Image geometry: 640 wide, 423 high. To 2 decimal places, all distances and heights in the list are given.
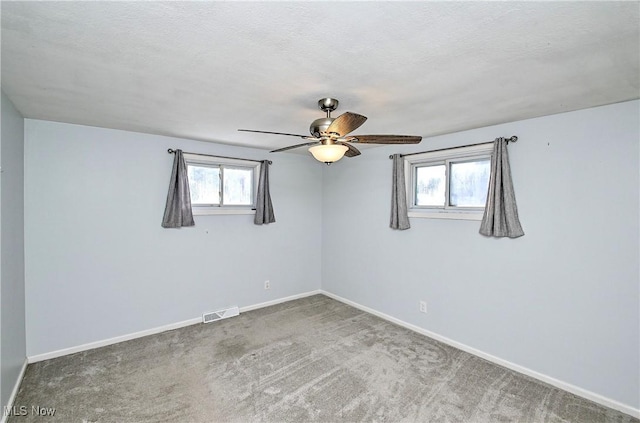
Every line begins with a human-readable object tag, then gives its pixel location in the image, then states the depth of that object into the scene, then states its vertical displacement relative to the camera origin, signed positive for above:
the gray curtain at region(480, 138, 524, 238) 2.61 +0.10
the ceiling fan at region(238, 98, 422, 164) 1.96 +0.51
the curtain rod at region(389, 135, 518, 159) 2.63 +0.67
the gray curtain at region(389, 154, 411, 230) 3.49 +0.16
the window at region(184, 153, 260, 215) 3.66 +0.36
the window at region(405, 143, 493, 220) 2.99 +0.32
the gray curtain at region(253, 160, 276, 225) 4.01 +0.17
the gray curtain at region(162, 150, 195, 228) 3.31 +0.15
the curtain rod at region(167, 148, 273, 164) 3.34 +0.70
